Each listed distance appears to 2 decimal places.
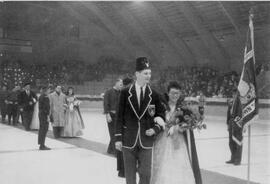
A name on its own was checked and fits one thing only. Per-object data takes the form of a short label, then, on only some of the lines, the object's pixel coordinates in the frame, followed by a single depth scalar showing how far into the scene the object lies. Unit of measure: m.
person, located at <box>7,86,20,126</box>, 14.74
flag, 5.04
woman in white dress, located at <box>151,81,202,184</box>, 4.43
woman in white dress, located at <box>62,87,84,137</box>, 11.02
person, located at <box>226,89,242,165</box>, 7.14
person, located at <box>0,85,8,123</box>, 15.85
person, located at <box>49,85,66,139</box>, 10.98
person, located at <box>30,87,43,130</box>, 13.11
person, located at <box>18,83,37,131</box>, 12.47
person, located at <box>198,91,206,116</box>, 18.55
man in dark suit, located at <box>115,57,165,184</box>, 4.02
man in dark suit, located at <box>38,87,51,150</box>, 8.73
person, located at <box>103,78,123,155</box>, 7.93
